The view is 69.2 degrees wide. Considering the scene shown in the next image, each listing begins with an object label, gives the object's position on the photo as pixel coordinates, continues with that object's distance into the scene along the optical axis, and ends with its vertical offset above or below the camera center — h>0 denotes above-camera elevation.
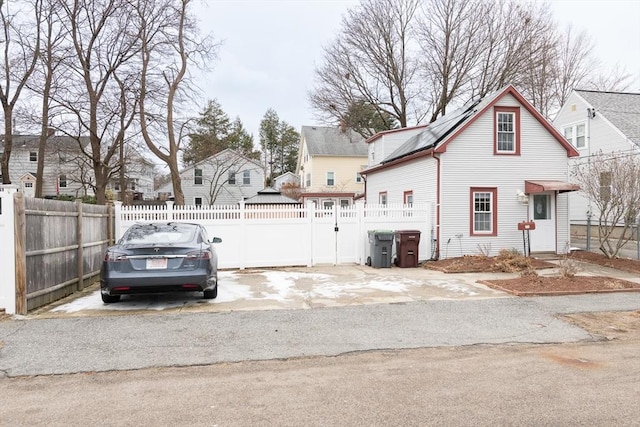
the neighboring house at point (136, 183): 40.30 +3.78
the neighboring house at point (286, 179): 54.49 +3.87
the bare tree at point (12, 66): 20.39 +6.48
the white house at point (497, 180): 15.09 +1.03
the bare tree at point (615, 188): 13.04 +0.65
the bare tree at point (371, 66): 31.84 +10.27
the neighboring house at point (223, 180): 41.47 +3.01
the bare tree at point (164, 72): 23.38 +7.43
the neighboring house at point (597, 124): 21.67 +4.36
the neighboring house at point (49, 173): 43.72 +4.07
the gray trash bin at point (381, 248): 13.14 -1.06
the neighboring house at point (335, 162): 43.56 +4.64
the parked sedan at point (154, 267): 7.66 -0.93
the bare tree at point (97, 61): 21.48 +7.24
